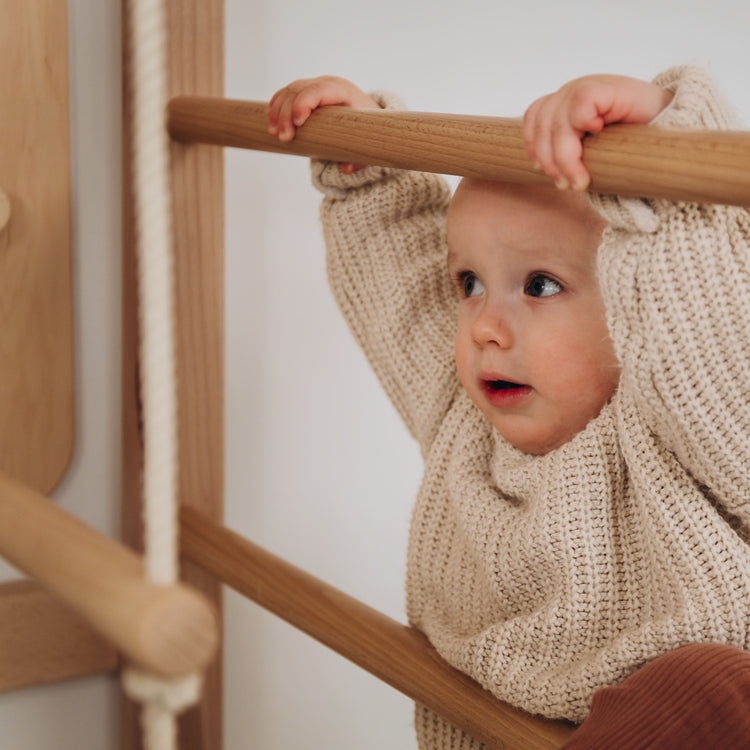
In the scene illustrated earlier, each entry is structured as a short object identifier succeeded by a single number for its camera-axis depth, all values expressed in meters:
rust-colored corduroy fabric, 0.42
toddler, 0.51
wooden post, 0.81
